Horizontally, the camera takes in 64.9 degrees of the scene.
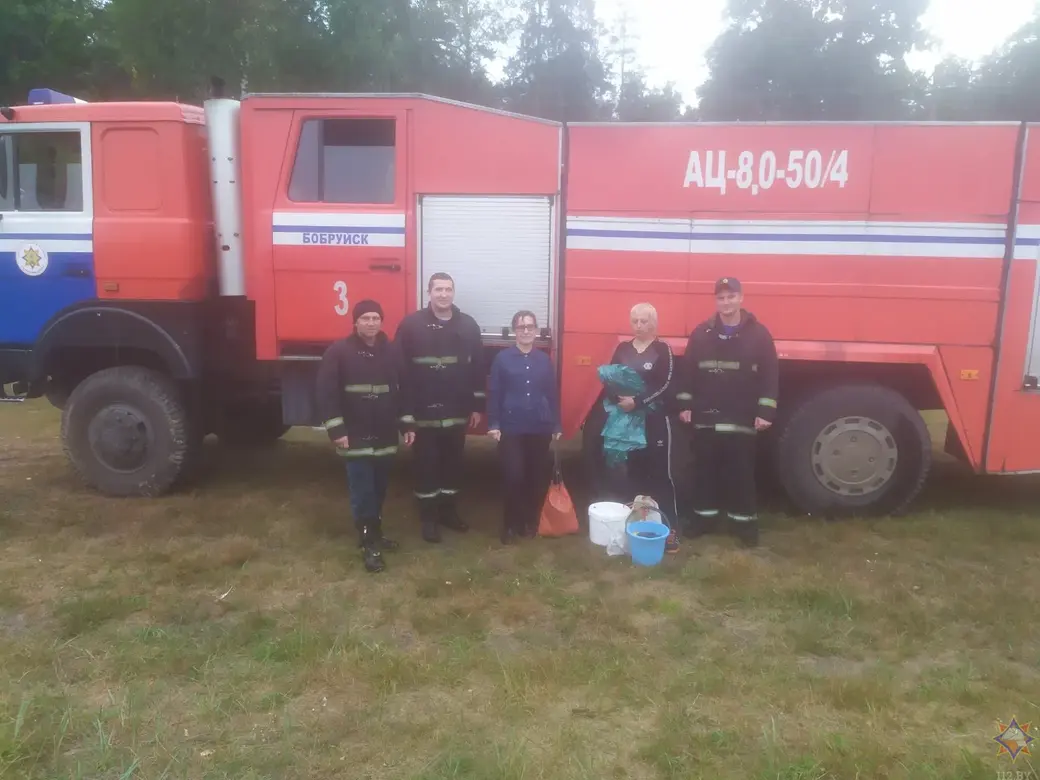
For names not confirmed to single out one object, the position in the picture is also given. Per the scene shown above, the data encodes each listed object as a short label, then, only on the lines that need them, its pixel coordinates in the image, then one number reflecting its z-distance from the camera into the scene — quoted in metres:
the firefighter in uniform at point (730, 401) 4.98
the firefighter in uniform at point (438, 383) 5.08
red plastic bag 5.33
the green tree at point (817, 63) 24.48
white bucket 5.00
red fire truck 5.17
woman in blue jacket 5.11
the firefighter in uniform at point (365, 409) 4.79
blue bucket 4.84
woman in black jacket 5.08
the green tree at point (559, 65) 28.50
